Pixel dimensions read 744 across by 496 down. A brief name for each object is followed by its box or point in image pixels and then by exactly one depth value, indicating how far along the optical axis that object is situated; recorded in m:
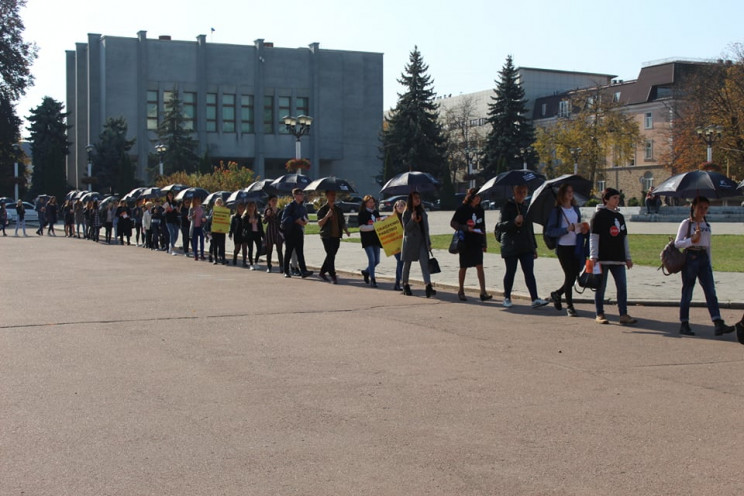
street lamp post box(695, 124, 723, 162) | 53.03
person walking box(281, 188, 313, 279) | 19.36
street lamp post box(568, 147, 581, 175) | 79.76
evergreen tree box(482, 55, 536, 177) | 84.06
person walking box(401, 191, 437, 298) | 15.45
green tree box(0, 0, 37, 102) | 61.59
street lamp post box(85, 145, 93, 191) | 71.16
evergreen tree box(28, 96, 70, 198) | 86.88
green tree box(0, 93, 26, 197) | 62.66
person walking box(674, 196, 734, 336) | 11.02
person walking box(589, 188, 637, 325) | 11.78
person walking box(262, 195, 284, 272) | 21.50
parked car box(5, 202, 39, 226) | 61.91
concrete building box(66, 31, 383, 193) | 86.75
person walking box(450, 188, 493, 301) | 14.70
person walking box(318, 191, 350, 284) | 18.31
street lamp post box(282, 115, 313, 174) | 37.36
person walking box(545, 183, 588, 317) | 12.84
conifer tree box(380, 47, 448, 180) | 82.56
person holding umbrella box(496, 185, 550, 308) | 13.70
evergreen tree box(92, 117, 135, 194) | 80.86
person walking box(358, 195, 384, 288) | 17.33
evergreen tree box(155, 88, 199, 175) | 82.00
